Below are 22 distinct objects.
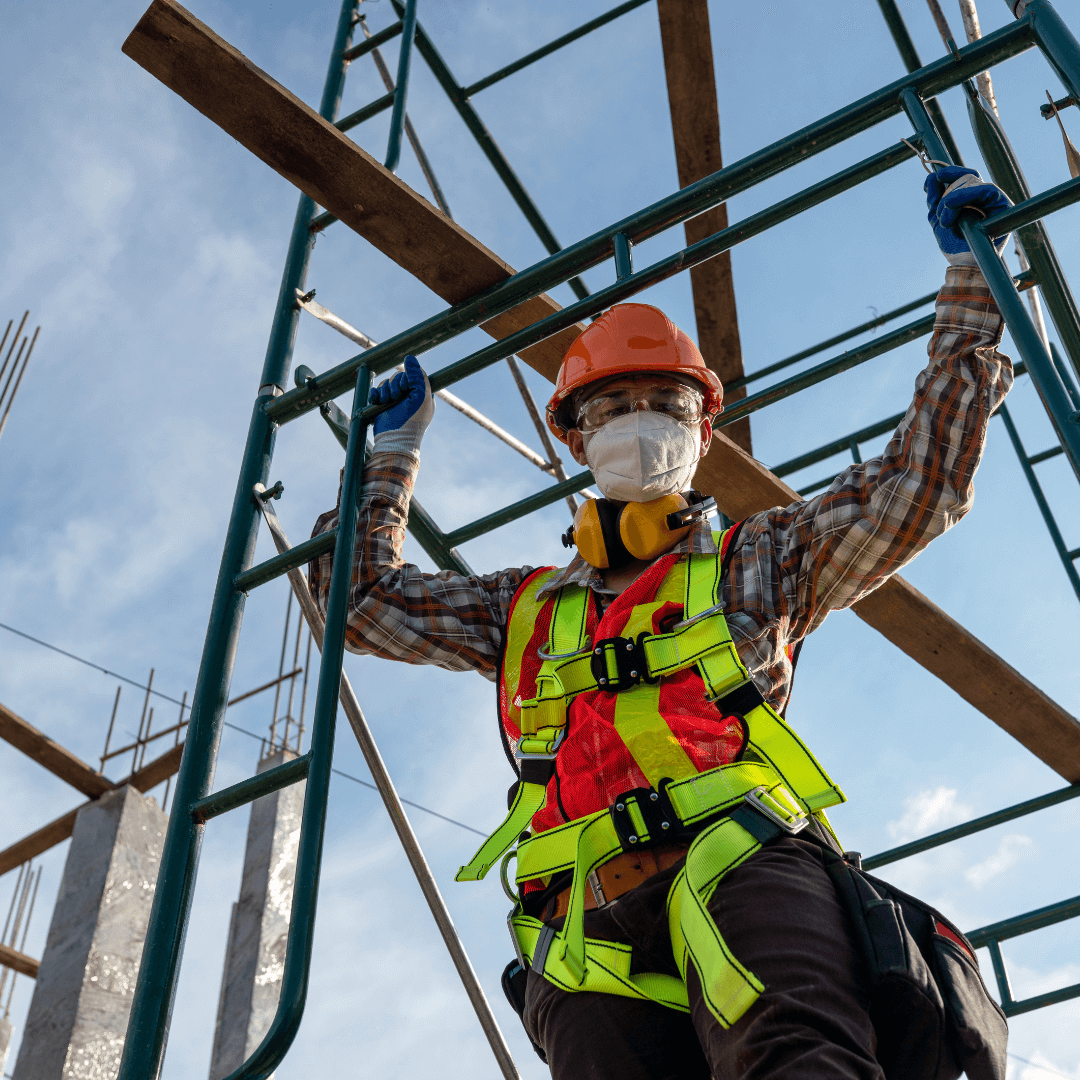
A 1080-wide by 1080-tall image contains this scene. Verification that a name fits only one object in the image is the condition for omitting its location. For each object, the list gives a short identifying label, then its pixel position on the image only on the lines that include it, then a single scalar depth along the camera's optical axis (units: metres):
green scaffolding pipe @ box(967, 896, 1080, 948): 4.84
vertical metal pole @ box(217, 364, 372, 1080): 2.15
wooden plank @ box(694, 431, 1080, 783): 4.39
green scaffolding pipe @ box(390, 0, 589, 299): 5.57
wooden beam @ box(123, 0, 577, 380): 3.36
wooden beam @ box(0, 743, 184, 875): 10.83
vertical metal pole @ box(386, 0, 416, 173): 4.23
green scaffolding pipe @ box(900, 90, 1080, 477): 2.08
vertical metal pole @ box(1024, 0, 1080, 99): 2.74
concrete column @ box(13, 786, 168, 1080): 9.19
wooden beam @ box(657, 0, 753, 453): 5.02
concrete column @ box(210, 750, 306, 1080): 9.40
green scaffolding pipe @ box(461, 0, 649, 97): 5.56
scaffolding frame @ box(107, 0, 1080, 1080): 2.41
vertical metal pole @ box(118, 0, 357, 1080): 2.47
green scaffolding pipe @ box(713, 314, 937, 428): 4.55
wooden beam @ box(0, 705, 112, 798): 10.25
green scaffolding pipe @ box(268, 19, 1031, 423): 3.14
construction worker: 2.13
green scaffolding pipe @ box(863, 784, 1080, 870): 5.11
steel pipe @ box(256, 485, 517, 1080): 3.39
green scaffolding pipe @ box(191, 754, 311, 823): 2.57
